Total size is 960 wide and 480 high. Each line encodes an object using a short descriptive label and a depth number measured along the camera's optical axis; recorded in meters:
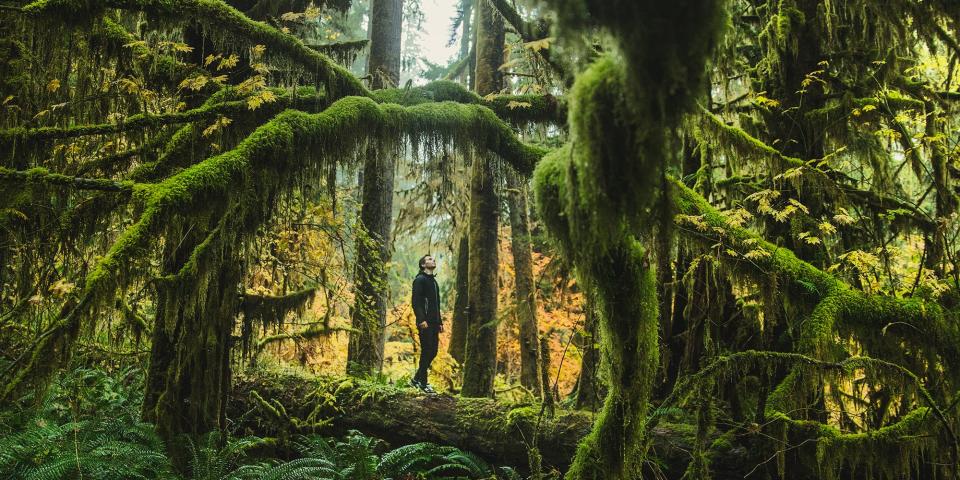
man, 10.34
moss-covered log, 6.88
